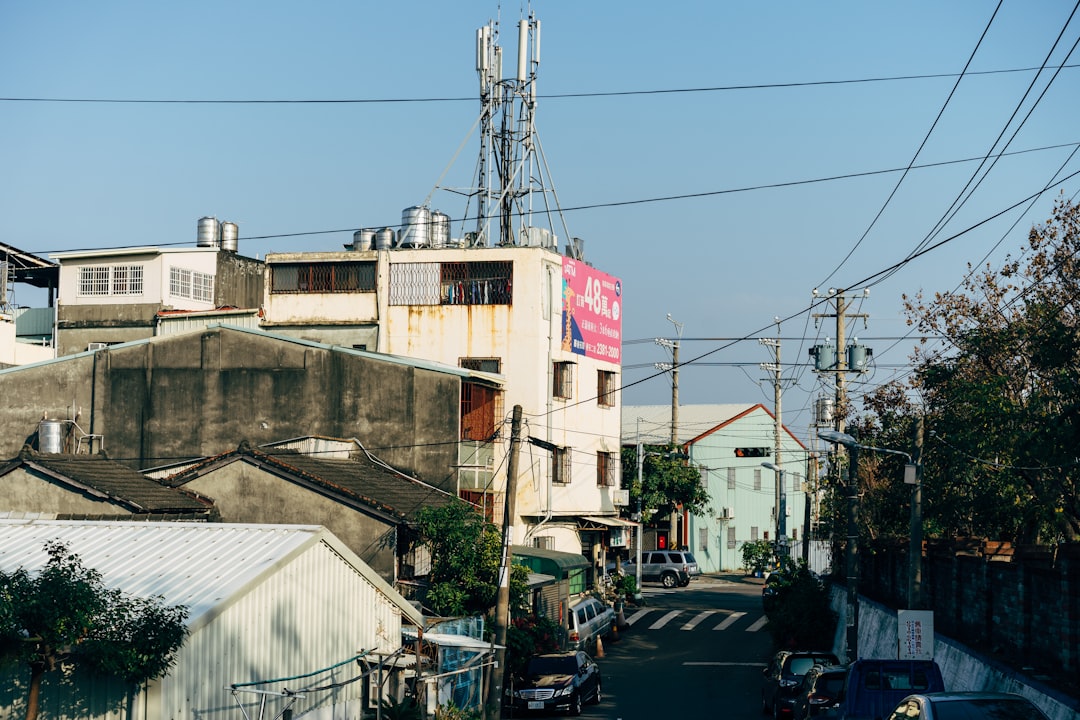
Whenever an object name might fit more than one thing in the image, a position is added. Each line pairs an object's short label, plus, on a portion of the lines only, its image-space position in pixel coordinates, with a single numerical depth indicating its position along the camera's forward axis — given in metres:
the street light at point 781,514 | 64.06
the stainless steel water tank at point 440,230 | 53.59
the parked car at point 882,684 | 21.67
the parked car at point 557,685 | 30.61
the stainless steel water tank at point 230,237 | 59.06
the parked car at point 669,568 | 68.00
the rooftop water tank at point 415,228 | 52.84
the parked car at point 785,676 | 28.66
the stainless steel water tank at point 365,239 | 54.34
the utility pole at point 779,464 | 64.50
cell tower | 52.47
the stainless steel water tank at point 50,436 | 41.66
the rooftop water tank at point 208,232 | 58.47
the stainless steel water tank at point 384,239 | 53.47
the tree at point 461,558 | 33.19
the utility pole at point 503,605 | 25.94
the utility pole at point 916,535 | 26.30
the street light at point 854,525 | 26.70
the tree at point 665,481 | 66.56
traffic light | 82.12
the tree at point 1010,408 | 21.27
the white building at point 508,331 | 48.31
